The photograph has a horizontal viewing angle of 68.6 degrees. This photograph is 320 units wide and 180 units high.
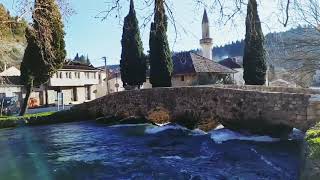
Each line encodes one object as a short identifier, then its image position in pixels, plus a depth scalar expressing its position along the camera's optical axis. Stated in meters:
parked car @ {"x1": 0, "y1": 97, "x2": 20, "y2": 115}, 19.27
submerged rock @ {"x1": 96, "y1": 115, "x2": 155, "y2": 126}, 15.42
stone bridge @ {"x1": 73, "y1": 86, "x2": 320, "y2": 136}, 9.85
